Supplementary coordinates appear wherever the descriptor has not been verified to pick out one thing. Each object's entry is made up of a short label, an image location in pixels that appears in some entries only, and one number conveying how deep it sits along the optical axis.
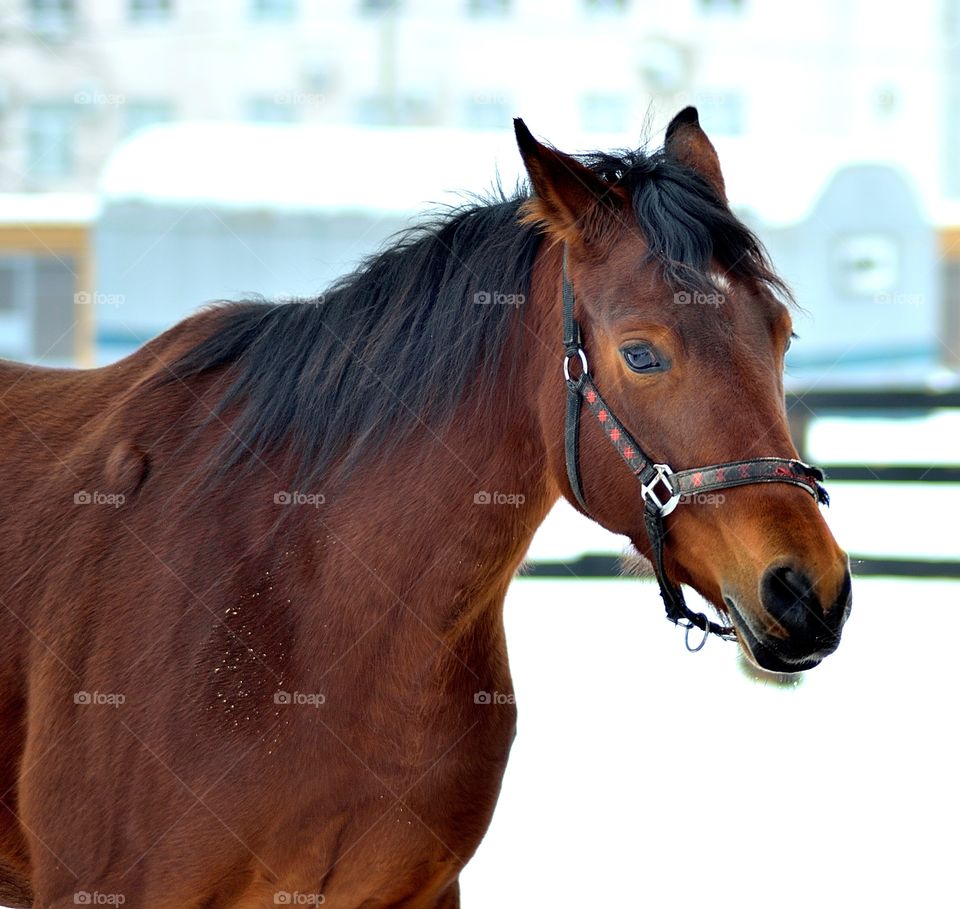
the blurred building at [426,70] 45.02
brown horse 6.61
